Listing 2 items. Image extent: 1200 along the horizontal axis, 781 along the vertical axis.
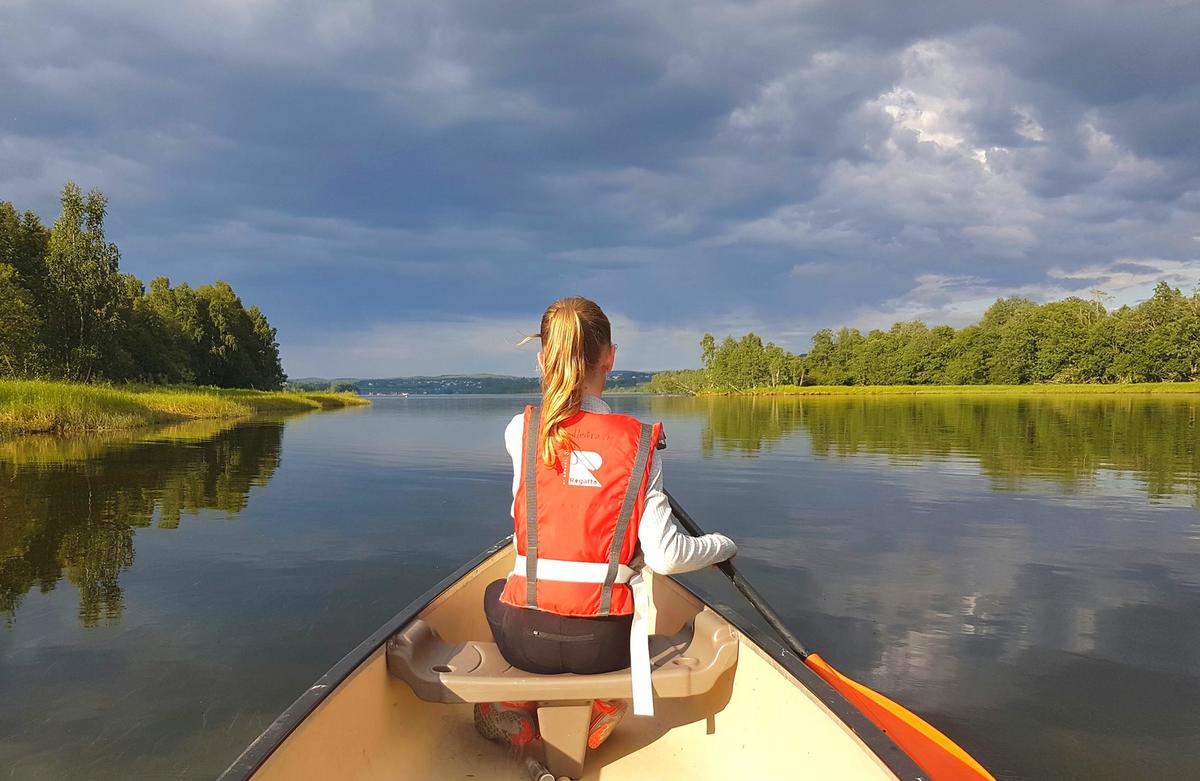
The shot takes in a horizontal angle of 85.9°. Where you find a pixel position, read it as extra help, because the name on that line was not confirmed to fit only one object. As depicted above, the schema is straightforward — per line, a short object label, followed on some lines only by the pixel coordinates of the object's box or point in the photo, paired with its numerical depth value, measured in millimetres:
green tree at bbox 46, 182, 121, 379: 34344
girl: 2643
